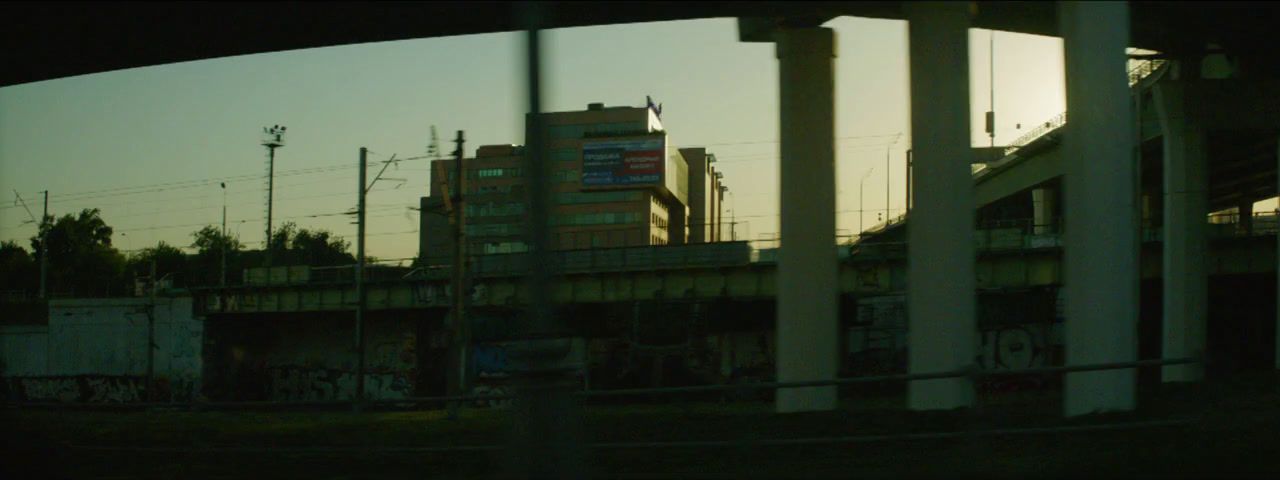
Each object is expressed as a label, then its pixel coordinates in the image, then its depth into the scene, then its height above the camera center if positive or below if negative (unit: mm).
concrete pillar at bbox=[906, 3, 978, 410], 23812 +2016
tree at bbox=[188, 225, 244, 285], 104562 +3667
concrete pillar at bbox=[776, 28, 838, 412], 27344 +1814
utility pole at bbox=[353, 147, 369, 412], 51781 +1642
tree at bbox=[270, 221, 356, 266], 116262 +4676
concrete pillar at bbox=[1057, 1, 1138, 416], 21453 +1725
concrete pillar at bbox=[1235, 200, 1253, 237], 56266 +3659
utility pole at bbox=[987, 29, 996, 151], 79331 +11602
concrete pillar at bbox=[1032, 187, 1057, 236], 77938 +6233
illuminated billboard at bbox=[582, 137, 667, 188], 107500 +11763
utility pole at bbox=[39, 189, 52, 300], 84494 +1374
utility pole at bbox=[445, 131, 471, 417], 41062 +519
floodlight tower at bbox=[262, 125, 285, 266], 85906 +10196
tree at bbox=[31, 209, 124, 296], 105562 +3389
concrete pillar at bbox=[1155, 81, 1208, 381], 43125 +3225
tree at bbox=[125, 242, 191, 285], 113875 +3208
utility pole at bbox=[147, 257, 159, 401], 68125 -2791
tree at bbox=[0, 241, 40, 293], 104000 +2031
